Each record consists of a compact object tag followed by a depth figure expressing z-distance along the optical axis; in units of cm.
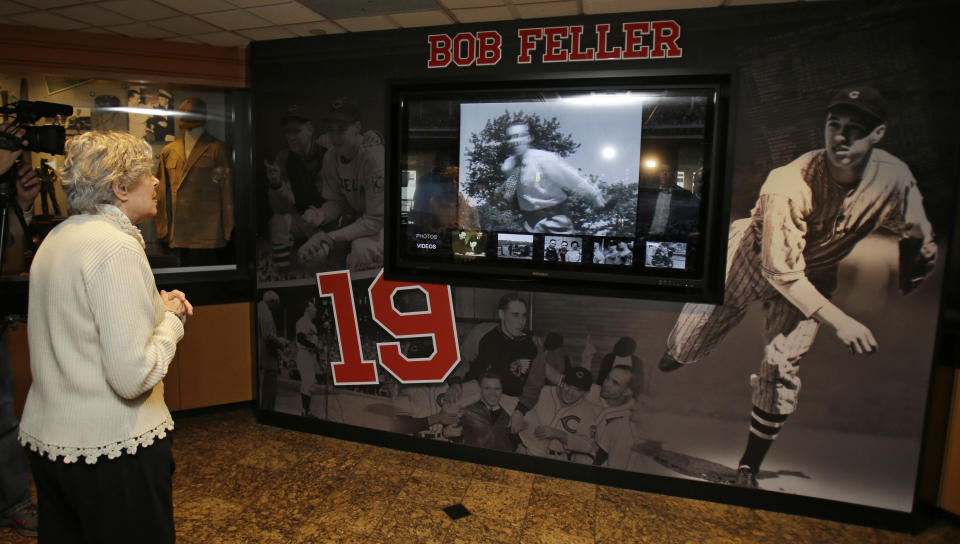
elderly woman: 133
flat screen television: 263
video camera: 208
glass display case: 362
